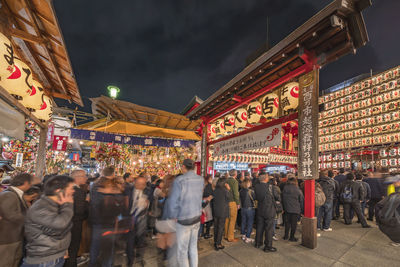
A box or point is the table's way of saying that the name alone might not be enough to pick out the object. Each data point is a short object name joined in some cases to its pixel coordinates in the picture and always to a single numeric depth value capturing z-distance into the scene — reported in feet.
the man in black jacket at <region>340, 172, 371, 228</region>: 23.57
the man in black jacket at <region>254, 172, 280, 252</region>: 16.58
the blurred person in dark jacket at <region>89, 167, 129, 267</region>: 11.14
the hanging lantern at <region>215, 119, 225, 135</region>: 30.58
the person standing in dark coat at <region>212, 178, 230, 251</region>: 17.33
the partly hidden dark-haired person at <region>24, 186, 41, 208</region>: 11.06
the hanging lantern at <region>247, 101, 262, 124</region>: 22.92
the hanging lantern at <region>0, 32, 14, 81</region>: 10.31
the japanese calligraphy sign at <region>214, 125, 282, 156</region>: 21.26
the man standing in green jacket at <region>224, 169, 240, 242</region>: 19.45
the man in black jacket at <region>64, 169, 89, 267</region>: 11.73
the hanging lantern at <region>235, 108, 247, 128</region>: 25.67
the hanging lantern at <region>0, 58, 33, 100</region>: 12.16
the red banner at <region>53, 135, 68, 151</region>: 31.91
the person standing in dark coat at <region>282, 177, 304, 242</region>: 18.81
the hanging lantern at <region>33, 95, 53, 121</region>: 18.53
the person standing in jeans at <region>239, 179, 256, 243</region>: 19.51
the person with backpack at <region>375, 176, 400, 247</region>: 15.11
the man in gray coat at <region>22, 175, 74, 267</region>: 7.79
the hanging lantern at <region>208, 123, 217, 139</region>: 32.87
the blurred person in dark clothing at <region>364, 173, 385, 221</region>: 25.96
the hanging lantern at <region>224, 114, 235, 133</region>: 28.45
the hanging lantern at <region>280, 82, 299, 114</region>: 19.01
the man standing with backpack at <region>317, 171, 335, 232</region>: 22.52
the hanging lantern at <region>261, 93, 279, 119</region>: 20.88
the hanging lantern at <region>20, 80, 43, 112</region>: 15.33
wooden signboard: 16.88
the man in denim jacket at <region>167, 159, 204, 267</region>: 10.92
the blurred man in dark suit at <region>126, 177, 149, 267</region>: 13.88
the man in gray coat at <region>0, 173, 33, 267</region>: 8.27
